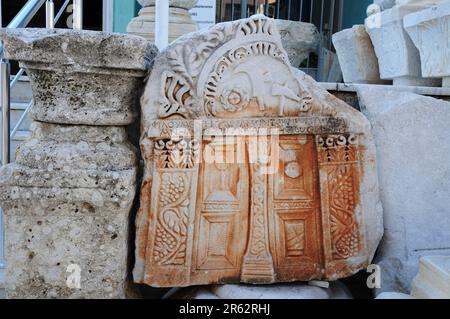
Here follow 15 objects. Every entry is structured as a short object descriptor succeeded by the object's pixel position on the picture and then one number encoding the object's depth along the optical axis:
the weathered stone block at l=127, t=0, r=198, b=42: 4.72
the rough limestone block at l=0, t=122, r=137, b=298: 1.78
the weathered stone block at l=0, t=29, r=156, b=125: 1.74
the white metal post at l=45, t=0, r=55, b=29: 2.87
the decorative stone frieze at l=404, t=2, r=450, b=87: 2.80
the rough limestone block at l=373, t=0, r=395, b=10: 3.97
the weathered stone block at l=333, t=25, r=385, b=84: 4.02
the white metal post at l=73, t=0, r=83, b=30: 2.52
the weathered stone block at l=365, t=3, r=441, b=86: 3.33
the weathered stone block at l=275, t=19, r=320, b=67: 5.87
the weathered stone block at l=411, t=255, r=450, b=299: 1.70
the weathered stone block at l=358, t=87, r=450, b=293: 2.12
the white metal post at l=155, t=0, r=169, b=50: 3.13
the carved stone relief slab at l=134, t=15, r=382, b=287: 1.85
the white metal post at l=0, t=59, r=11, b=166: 2.11
